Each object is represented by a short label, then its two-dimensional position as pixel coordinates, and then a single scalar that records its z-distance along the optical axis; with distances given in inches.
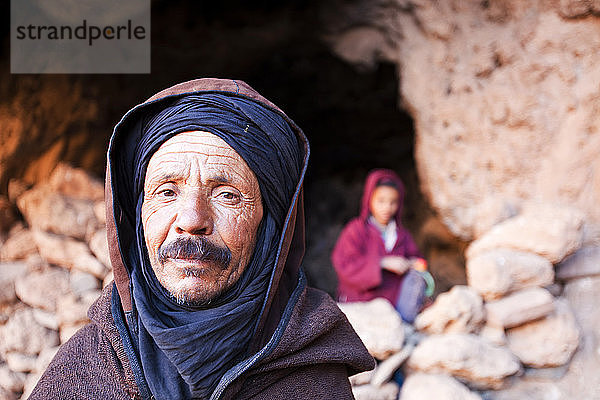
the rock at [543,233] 118.5
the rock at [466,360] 104.0
